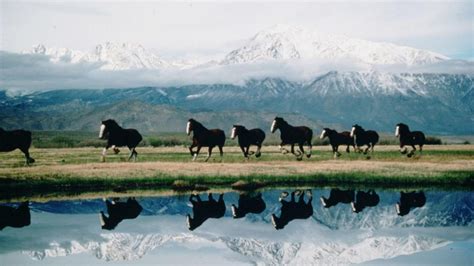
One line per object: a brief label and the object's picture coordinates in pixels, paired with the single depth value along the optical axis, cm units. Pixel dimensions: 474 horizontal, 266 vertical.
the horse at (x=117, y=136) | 5603
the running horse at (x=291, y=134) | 6008
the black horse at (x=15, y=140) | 5369
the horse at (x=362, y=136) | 6888
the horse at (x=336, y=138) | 6588
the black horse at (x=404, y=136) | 6569
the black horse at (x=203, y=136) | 5793
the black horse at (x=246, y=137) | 5950
